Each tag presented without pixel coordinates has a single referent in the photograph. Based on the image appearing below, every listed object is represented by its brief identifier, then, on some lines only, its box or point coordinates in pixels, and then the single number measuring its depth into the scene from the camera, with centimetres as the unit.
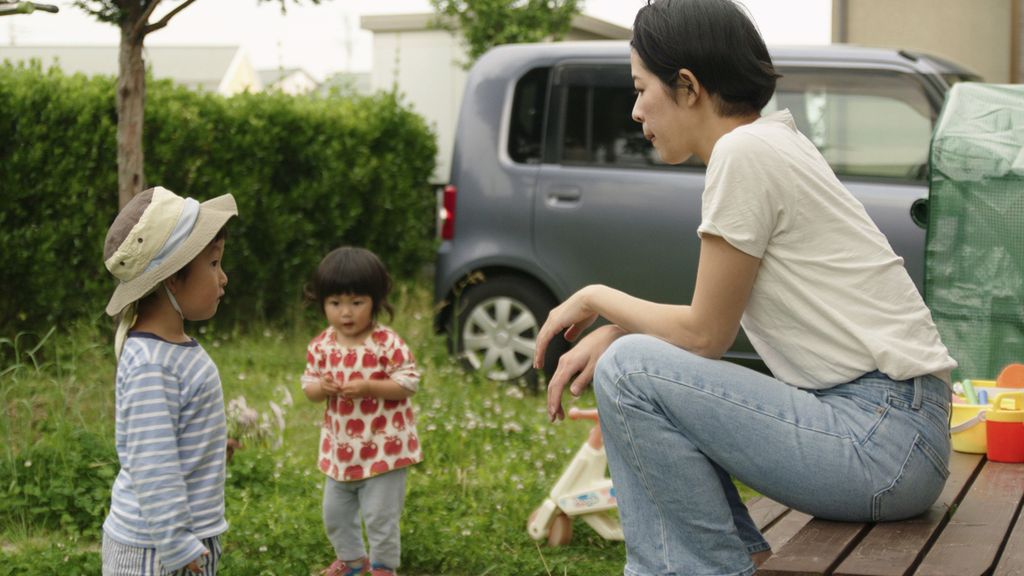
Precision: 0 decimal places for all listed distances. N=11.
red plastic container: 330
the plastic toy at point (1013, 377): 387
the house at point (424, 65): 1464
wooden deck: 232
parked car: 669
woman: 248
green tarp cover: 473
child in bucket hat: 270
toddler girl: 416
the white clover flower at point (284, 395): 616
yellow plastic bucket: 341
